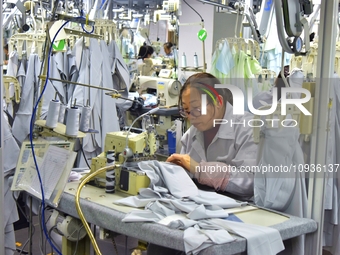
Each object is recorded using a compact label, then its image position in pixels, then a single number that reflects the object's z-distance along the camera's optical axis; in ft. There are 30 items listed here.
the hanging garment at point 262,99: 9.86
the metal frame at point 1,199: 7.43
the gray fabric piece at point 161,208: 6.59
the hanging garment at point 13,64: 12.66
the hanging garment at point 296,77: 9.76
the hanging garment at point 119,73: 13.89
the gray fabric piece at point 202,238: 5.61
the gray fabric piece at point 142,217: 6.32
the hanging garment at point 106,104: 13.38
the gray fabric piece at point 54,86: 12.42
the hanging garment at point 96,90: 13.10
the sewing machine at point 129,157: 7.45
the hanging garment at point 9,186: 9.93
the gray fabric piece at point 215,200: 6.98
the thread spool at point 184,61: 16.19
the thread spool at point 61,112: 8.85
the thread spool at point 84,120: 8.62
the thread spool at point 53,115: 8.36
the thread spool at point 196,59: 15.76
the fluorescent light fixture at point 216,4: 11.05
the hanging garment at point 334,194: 9.52
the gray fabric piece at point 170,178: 7.32
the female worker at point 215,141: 8.06
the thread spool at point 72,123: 8.09
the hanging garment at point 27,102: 11.76
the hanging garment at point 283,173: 7.08
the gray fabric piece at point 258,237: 5.86
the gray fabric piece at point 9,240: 9.90
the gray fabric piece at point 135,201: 6.99
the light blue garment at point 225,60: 14.18
